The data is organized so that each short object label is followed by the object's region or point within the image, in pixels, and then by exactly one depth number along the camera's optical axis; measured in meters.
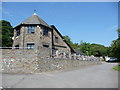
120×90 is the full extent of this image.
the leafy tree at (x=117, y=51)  18.08
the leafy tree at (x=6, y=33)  25.38
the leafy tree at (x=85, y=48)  48.17
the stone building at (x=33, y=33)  15.93
